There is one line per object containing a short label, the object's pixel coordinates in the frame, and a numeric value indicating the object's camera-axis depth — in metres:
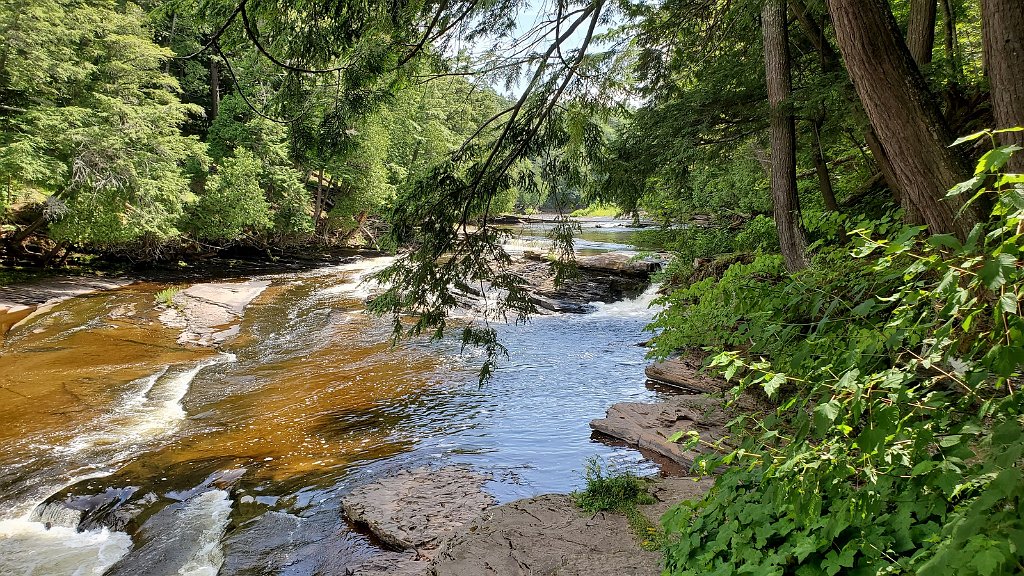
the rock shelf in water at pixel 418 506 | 4.81
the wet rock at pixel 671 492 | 4.70
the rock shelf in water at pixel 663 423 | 6.54
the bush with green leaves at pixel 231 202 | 18.81
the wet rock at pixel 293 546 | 4.55
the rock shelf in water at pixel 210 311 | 11.88
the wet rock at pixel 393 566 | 4.32
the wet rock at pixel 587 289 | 15.42
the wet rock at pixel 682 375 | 8.79
